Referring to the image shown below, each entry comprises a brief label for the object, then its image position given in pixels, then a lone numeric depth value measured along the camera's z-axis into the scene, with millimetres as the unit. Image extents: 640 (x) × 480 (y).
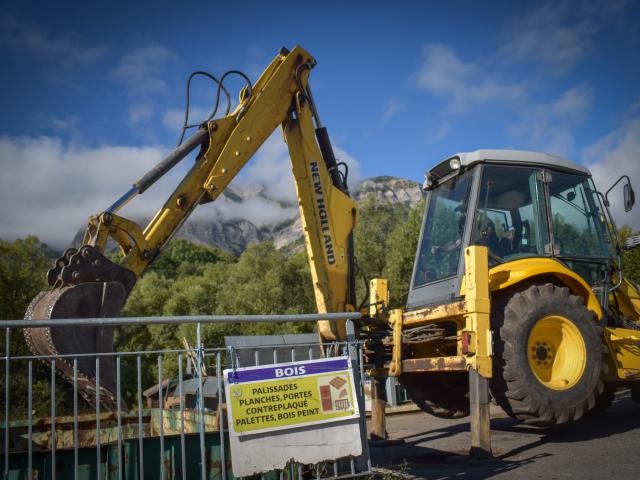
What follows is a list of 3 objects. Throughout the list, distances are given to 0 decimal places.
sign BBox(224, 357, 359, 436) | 3766
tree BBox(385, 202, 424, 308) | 27453
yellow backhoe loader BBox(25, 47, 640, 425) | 5656
